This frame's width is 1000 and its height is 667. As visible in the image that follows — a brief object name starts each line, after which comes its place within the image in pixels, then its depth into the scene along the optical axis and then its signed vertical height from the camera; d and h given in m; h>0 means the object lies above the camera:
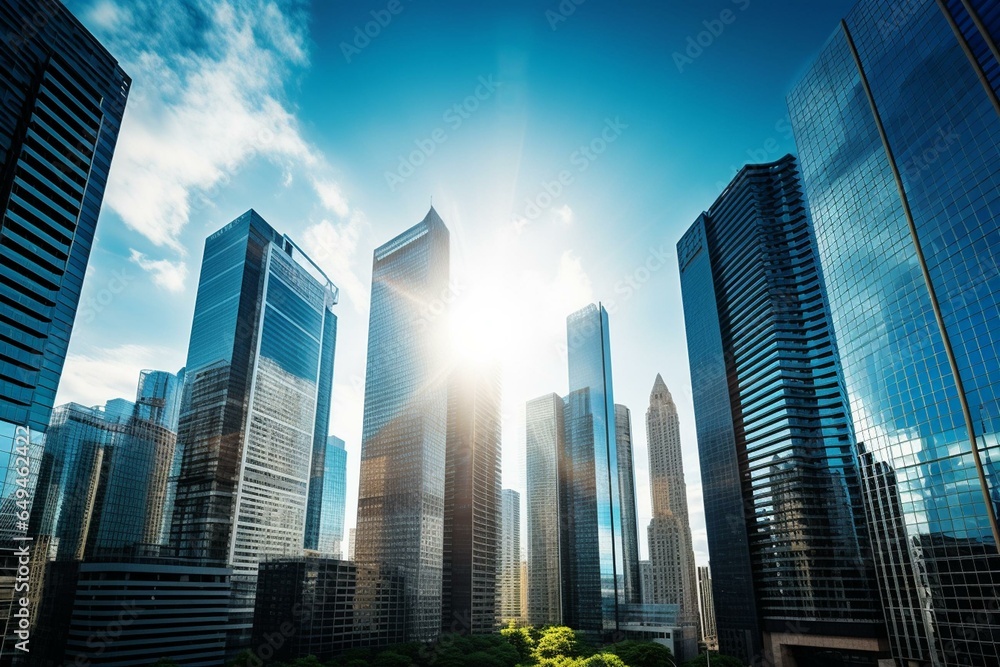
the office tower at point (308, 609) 111.69 -13.34
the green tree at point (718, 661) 78.25 -17.45
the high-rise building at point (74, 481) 150.88 +16.19
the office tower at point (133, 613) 90.25 -11.39
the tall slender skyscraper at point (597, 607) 190.50 -23.20
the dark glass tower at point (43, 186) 59.06 +39.17
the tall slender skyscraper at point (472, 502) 158.88 +10.59
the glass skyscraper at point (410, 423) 148.88 +31.26
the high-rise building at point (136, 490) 148.12 +14.08
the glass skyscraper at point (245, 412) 154.88 +36.54
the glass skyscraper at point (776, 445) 93.19 +15.89
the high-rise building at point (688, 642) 154.18 -28.88
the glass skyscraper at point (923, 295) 54.97 +25.34
